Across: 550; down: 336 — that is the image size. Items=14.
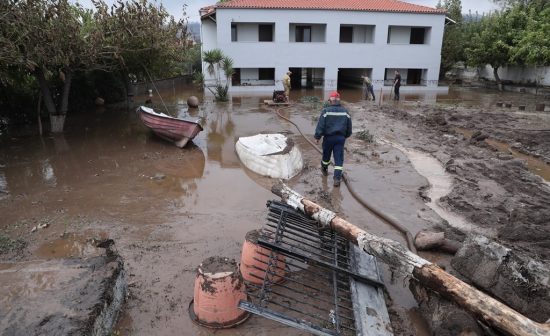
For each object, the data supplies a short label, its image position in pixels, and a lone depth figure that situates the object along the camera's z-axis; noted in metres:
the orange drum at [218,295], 3.61
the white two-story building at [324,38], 25.94
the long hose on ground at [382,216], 5.42
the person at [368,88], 21.72
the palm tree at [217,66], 24.83
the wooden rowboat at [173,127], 10.60
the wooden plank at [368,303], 3.52
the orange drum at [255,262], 4.40
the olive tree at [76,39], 8.80
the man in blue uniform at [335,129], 7.54
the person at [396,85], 21.64
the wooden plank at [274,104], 18.63
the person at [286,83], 19.57
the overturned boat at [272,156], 8.31
